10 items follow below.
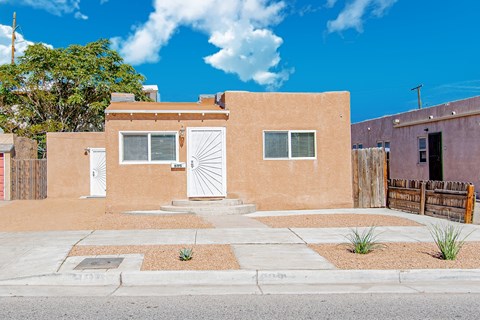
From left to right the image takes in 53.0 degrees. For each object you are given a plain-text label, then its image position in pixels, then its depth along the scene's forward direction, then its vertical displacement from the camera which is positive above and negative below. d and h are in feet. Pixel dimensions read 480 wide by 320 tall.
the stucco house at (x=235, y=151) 48.11 +1.54
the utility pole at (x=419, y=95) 123.54 +17.52
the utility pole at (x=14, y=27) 111.55 +33.59
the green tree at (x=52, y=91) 85.66 +14.37
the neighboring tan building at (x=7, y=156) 68.49 +2.01
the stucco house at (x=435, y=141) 58.23 +3.15
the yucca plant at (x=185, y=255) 25.96 -4.76
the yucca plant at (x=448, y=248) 26.22 -4.76
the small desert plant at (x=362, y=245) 27.76 -4.88
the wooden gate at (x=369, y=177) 51.52 -1.44
